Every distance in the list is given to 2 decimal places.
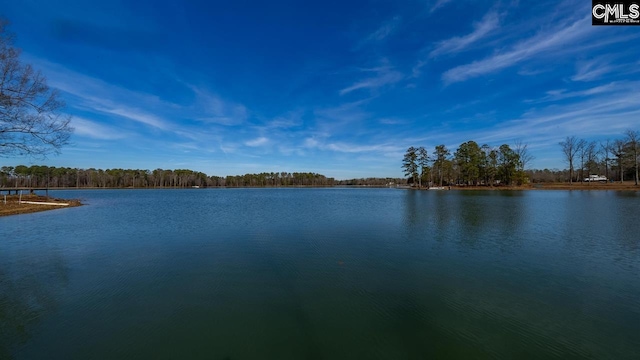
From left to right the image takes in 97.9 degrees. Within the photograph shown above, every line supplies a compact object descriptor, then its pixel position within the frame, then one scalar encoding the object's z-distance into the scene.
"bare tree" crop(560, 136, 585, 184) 66.62
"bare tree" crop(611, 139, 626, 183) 61.91
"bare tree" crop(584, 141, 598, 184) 67.69
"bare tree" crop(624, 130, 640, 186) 55.06
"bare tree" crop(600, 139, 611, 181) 66.06
